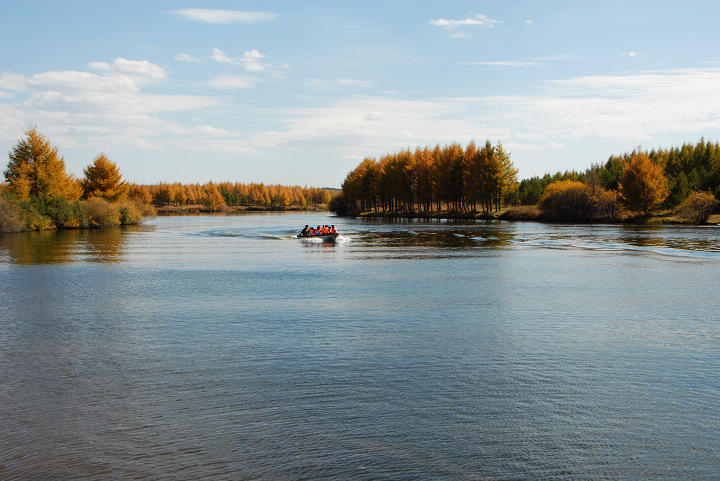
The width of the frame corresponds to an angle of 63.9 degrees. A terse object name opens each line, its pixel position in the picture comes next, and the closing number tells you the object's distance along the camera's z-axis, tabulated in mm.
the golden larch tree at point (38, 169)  58447
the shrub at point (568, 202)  75250
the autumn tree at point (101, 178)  73662
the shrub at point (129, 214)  71125
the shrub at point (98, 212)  63156
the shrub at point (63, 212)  58344
